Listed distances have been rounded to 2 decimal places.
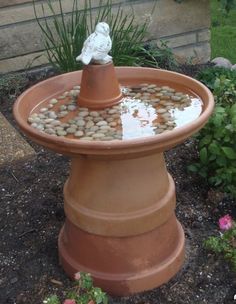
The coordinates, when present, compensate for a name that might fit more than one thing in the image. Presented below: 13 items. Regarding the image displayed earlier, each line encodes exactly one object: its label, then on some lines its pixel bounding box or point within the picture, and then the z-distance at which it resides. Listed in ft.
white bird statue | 7.93
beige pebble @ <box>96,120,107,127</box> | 7.83
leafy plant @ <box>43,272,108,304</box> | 7.54
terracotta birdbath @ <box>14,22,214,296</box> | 7.80
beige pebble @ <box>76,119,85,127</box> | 7.89
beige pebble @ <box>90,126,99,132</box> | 7.74
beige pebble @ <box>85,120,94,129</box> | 7.82
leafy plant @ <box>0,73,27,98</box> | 14.57
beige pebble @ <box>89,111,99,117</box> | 8.08
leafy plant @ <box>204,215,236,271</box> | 8.89
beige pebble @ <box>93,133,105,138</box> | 7.53
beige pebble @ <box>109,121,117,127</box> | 7.81
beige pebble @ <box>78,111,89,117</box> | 8.12
